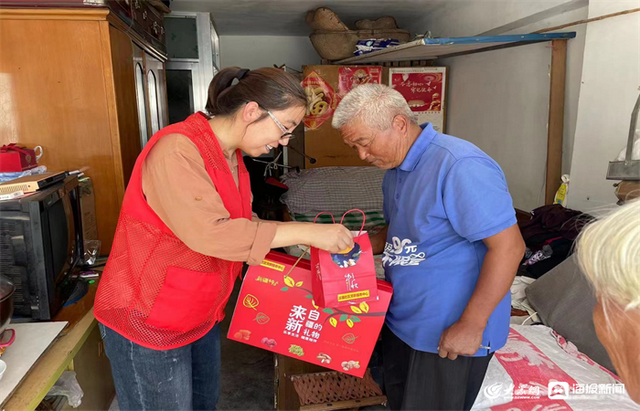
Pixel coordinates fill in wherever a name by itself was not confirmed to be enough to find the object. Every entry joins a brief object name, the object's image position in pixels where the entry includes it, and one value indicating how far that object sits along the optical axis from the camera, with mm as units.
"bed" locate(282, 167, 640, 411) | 1742
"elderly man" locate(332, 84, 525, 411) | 1305
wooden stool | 2203
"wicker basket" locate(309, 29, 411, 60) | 4863
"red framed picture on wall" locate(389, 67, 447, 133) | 4926
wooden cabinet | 2135
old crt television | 1608
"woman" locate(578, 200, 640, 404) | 667
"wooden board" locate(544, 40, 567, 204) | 2938
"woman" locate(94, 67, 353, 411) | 1188
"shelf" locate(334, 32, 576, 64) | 2770
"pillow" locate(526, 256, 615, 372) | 1981
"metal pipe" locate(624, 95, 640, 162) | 1949
